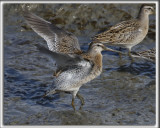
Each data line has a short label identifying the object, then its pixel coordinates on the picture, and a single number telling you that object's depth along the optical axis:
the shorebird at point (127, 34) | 15.14
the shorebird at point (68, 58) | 10.87
